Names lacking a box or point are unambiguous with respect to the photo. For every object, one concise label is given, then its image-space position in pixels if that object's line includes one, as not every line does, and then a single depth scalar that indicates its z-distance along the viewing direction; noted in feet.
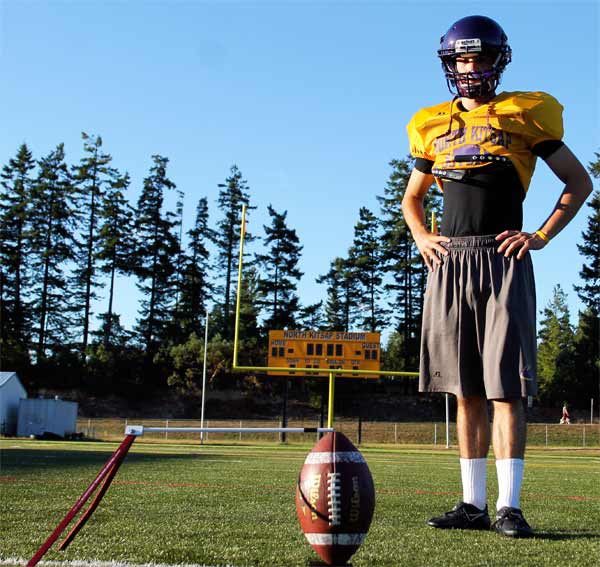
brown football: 7.13
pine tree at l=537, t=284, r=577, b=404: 144.46
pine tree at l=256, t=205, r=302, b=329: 154.81
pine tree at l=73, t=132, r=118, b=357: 153.17
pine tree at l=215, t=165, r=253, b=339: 160.15
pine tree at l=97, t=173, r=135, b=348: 153.69
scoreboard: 88.22
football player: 10.00
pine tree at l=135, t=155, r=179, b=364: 158.40
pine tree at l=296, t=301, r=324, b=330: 156.04
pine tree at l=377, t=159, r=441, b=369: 149.69
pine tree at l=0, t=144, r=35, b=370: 146.41
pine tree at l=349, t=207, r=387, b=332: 153.69
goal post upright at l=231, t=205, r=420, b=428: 61.45
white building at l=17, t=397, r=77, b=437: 100.53
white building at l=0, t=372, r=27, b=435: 103.35
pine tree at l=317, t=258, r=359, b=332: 155.53
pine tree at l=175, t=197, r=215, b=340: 160.97
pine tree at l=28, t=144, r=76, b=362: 150.20
